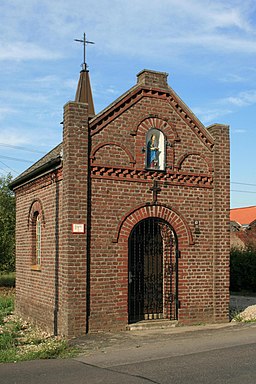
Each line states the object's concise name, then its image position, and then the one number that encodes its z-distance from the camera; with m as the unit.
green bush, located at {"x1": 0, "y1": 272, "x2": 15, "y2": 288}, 30.28
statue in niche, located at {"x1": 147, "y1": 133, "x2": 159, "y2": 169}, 13.25
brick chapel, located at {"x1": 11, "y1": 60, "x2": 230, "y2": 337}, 12.14
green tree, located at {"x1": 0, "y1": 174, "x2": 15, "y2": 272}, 27.03
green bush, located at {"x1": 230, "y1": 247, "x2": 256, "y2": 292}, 26.62
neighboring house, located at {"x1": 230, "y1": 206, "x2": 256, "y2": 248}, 34.31
